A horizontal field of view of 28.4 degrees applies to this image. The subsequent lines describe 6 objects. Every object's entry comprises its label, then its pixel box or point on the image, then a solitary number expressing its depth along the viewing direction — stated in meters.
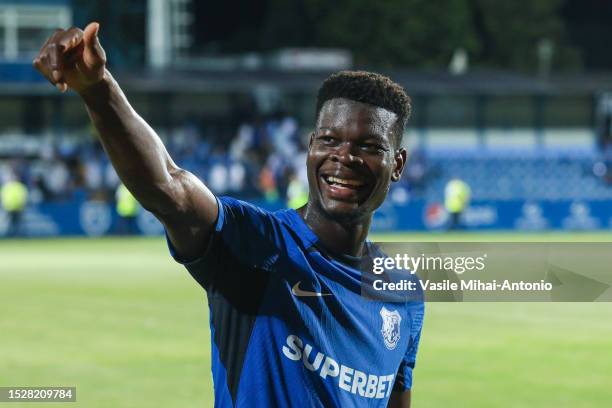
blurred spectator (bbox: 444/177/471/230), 38.16
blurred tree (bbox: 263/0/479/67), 65.12
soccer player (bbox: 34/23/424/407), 3.54
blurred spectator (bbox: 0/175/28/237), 34.38
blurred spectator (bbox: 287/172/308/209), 35.94
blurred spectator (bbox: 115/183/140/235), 35.25
